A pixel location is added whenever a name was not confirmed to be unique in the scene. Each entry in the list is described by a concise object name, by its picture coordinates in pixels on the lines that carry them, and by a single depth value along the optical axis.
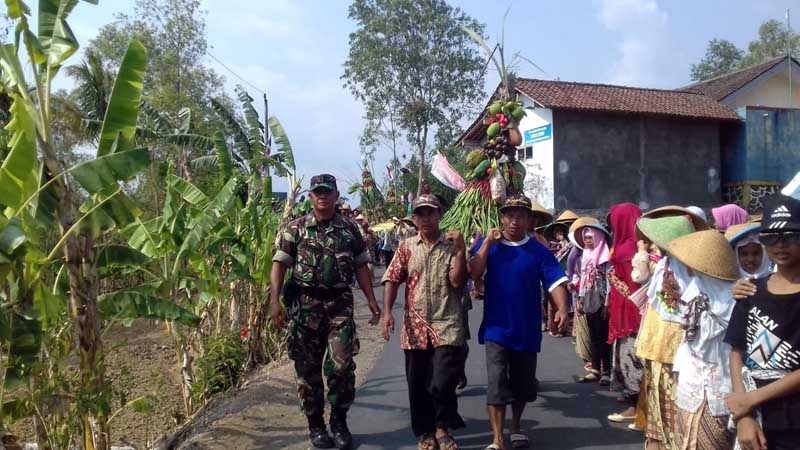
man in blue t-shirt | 4.27
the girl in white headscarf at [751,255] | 3.56
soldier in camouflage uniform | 4.52
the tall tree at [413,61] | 28.17
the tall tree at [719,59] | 41.53
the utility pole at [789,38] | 36.97
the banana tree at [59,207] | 3.85
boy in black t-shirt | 2.41
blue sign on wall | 19.88
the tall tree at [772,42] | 37.12
